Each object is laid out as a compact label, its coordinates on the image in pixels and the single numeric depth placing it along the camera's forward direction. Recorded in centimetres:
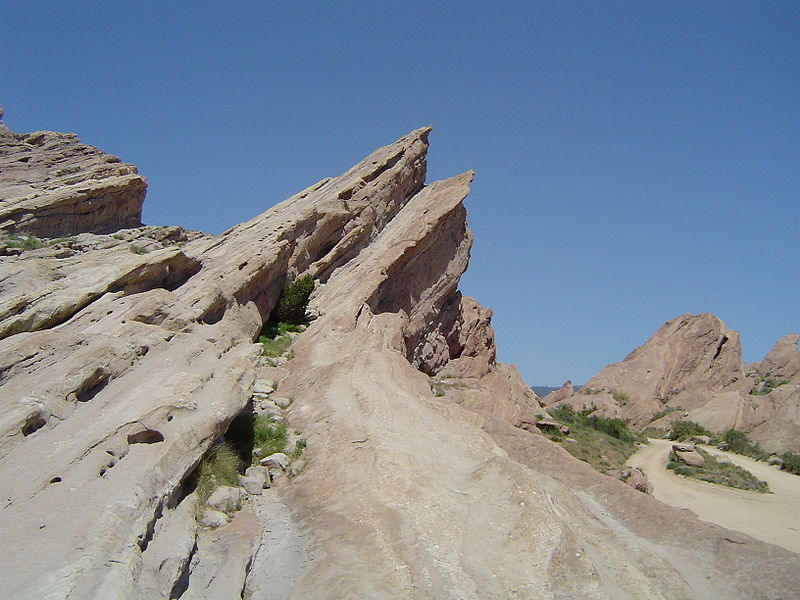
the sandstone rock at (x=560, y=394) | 5752
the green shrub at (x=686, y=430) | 4419
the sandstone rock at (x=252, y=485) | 1241
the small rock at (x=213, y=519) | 1050
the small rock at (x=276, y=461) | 1344
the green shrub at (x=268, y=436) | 1429
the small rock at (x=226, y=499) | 1110
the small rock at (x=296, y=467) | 1320
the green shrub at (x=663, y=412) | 5057
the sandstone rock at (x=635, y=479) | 2361
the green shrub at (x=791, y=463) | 3394
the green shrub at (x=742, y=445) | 3834
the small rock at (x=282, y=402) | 1723
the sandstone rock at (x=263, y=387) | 1811
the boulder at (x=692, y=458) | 3228
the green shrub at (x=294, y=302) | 2750
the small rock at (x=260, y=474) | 1290
